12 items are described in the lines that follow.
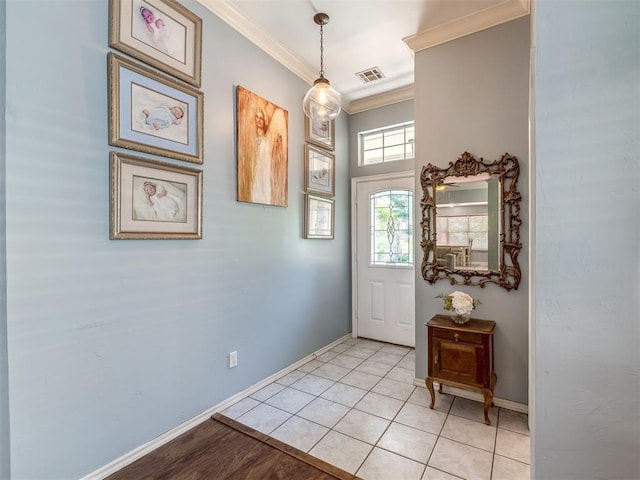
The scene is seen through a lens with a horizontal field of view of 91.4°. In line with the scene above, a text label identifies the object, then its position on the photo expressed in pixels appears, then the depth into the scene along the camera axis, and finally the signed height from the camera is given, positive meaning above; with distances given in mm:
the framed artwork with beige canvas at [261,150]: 2512 +763
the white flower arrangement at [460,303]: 2320 -479
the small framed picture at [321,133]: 3297 +1179
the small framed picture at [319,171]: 3281 +758
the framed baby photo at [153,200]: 1727 +235
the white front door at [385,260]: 3729 -261
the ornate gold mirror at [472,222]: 2383 +144
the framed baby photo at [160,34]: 1733 +1237
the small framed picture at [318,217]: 3270 +241
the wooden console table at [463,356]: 2219 -861
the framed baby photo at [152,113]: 1711 +764
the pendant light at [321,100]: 2367 +1070
